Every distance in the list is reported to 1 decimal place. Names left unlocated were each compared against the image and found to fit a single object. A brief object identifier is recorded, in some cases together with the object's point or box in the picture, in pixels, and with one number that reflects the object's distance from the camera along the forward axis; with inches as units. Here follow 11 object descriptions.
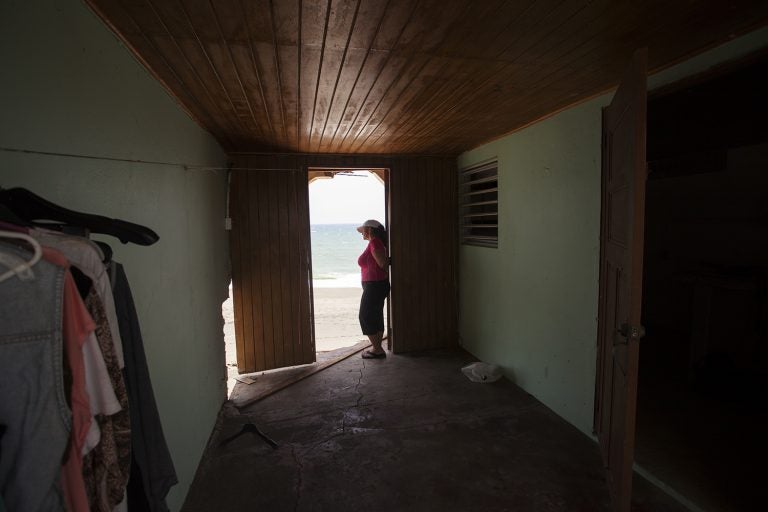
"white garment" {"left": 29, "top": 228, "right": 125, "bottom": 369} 34.1
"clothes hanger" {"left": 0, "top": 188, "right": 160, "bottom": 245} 36.0
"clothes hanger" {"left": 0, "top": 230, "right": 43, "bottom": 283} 27.4
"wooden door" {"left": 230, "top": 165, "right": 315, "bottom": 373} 167.3
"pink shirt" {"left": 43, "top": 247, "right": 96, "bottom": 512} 31.0
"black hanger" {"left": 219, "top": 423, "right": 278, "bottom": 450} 116.0
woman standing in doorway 180.4
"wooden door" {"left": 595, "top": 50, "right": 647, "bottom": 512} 69.6
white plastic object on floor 156.1
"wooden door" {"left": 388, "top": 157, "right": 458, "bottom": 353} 187.5
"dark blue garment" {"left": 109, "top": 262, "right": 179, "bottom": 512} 44.5
